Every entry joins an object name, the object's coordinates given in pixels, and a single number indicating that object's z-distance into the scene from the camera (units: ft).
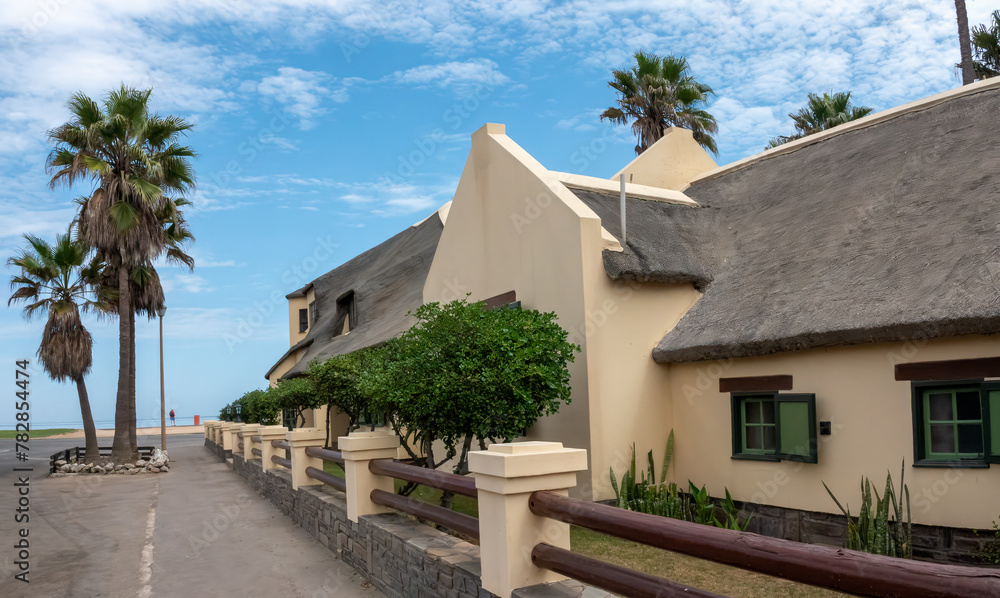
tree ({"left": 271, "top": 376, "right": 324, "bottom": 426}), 64.10
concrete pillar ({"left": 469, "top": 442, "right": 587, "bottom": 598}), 16.40
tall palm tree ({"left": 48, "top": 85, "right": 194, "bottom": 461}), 75.97
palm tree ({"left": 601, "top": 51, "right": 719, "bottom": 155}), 83.46
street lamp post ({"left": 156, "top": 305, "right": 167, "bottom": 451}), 99.91
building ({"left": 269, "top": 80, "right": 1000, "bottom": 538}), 26.18
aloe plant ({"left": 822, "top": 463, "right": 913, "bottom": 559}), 25.76
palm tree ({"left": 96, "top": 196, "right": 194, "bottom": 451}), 84.33
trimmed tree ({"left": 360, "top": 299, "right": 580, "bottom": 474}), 30.73
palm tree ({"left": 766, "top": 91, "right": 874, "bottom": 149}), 79.66
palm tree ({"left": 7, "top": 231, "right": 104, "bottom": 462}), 83.97
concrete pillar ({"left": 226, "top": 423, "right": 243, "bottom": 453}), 72.95
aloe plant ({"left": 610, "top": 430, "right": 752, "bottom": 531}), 32.86
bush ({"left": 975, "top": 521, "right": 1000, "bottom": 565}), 24.20
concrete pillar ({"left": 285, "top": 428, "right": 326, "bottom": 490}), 38.42
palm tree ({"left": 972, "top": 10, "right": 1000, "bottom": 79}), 71.72
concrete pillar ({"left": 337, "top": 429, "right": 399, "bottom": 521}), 28.04
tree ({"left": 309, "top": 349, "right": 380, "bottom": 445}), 51.52
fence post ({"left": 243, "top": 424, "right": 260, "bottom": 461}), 61.98
